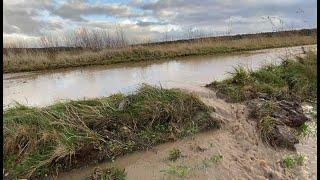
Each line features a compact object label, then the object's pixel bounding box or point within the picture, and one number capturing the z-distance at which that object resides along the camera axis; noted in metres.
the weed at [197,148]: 2.52
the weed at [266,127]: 2.69
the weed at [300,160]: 2.41
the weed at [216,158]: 2.37
